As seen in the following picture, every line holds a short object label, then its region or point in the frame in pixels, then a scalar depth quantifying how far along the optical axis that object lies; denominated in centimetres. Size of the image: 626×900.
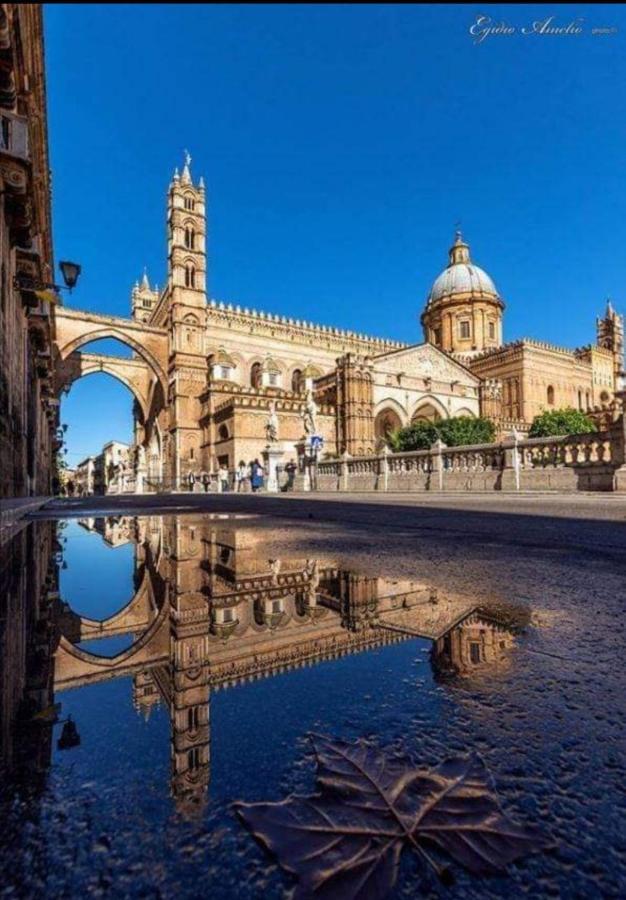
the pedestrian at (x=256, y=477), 2691
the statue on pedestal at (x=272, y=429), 2661
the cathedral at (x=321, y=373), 3569
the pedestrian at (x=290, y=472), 2503
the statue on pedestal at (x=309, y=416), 2430
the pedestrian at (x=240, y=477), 2920
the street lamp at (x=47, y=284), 925
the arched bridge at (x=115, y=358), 3794
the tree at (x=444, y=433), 3388
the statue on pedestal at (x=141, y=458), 4479
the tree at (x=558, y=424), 3812
